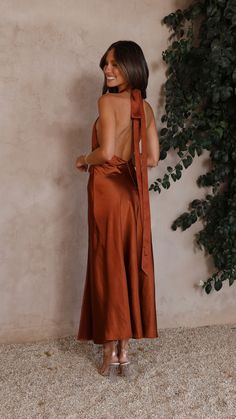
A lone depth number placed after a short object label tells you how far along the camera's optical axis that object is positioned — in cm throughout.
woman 271
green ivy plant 321
